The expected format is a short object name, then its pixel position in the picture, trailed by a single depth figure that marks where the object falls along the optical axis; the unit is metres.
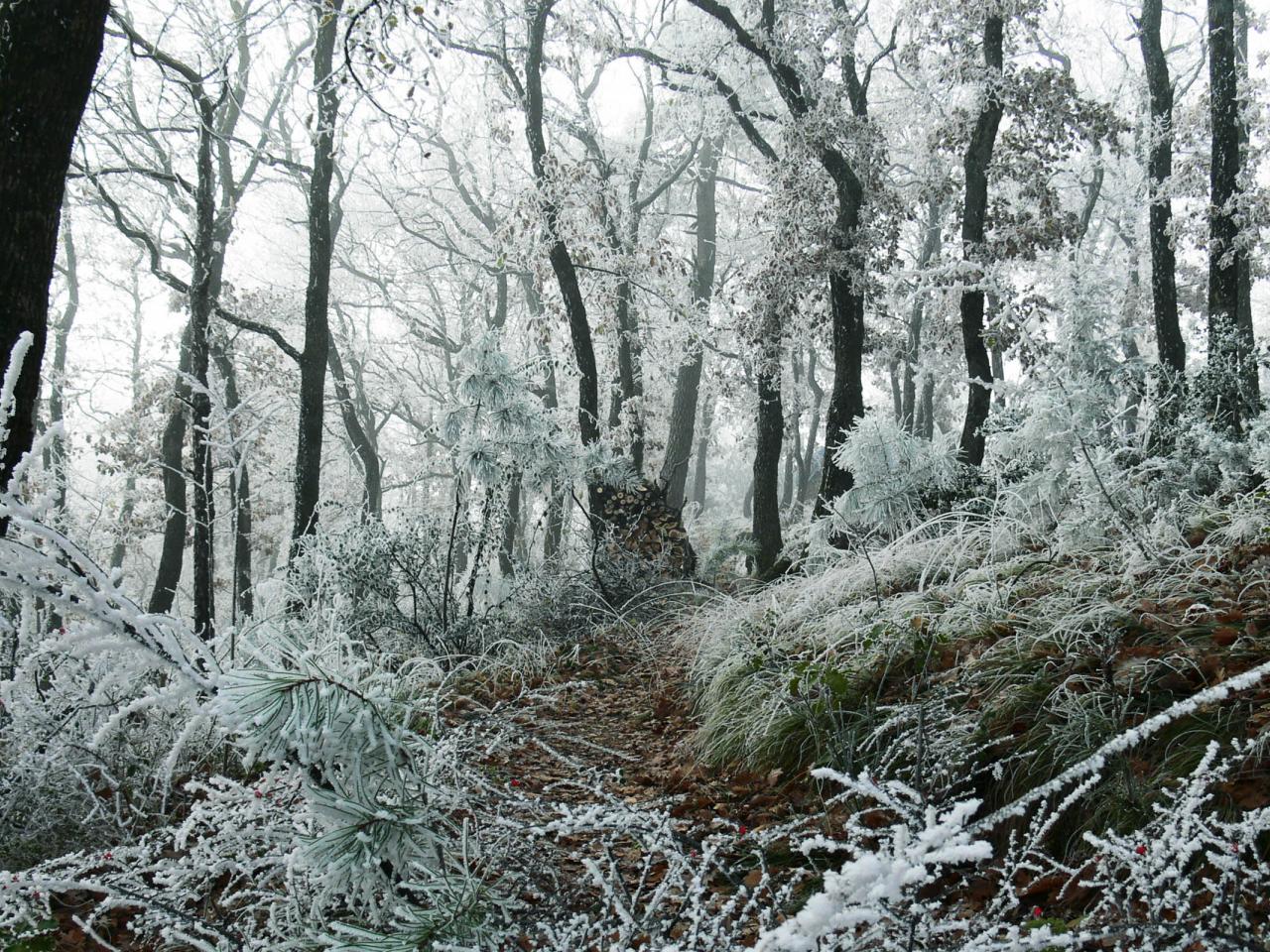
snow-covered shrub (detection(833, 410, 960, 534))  7.94
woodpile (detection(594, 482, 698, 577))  9.08
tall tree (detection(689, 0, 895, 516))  10.25
